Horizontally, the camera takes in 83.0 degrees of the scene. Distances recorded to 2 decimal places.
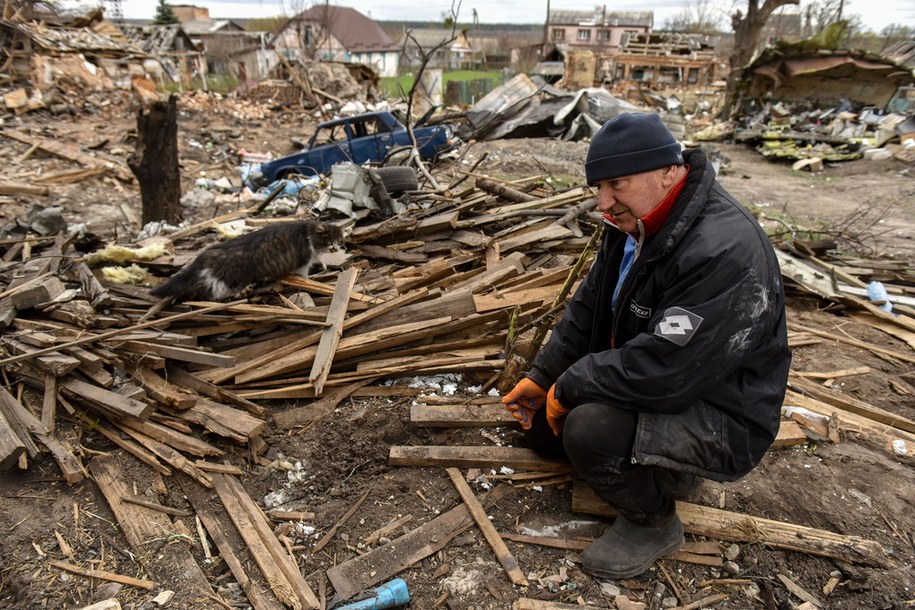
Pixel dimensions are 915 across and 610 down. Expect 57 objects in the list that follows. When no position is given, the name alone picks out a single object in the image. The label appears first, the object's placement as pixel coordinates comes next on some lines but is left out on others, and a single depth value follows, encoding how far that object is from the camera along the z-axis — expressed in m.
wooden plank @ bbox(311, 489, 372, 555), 2.74
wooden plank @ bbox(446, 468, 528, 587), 2.56
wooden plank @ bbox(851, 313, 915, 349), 4.75
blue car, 11.34
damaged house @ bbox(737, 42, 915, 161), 15.91
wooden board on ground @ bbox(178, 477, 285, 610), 2.44
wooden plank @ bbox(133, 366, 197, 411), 3.34
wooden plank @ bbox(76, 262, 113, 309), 4.06
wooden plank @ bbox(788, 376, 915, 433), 3.61
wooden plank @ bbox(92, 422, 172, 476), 3.07
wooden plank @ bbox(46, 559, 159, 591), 2.43
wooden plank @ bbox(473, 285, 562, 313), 4.14
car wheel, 6.08
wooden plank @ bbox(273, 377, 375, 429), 3.61
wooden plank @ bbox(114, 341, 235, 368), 3.55
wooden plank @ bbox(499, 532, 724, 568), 2.65
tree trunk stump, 7.31
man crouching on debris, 2.14
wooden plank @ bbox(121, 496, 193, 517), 2.85
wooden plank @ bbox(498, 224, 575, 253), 5.00
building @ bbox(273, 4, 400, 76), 34.42
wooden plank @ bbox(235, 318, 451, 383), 3.79
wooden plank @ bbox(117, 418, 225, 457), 3.14
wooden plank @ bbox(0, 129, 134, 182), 12.20
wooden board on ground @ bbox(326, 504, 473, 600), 2.53
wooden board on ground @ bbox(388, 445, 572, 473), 3.16
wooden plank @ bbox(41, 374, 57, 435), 3.08
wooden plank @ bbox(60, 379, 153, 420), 3.10
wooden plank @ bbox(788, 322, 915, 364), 4.47
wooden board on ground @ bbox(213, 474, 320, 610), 2.43
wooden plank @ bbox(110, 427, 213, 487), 3.00
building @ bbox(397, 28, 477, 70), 54.47
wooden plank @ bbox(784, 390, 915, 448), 3.44
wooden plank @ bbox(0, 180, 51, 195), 9.92
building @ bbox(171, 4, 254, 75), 35.69
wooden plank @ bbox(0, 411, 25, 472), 2.71
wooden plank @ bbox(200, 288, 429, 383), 3.76
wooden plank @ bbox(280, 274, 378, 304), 4.39
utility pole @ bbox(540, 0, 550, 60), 44.44
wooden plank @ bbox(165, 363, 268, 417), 3.56
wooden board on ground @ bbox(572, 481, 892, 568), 2.64
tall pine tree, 49.12
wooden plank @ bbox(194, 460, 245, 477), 3.07
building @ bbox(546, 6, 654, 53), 68.69
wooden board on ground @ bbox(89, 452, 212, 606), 2.48
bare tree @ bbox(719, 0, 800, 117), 22.00
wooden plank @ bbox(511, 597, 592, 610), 2.38
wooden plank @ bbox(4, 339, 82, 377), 3.24
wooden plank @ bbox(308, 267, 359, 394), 3.64
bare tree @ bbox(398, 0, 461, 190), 6.16
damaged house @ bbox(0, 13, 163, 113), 17.09
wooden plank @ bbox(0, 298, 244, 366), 3.06
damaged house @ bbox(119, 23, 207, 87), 28.38
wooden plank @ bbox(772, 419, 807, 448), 3.33
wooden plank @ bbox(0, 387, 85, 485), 2.87
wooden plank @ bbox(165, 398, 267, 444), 3.22
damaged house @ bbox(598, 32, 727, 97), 34.06
